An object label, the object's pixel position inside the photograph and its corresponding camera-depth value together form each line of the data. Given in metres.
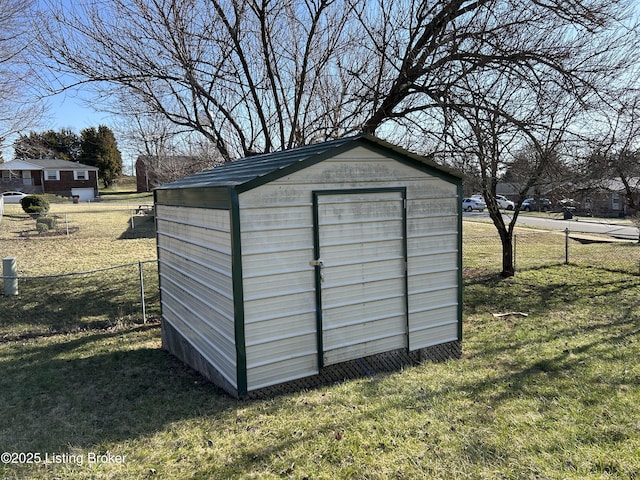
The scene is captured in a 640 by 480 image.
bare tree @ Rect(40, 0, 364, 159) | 7.88
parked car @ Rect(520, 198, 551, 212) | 36.84
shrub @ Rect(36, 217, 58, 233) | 17.84
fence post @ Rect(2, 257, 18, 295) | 9.05
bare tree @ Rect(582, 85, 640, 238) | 7.62
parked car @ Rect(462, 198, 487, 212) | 38.32
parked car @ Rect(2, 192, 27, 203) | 38.91
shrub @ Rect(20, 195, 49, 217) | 25.38
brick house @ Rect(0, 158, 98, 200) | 46.38
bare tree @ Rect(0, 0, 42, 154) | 12.27
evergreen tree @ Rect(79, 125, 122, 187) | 55.97
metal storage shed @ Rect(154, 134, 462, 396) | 4.30
